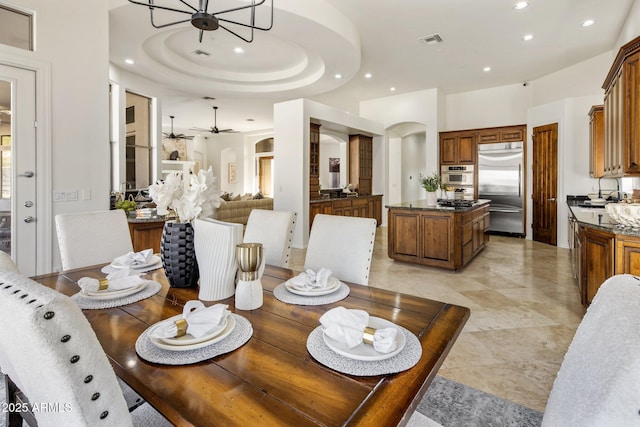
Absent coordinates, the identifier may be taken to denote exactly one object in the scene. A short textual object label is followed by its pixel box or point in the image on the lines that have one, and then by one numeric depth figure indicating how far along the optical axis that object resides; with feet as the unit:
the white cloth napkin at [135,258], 6.22
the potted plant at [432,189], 16.05
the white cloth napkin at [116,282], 4.69
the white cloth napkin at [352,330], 3.13
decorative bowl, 7.98
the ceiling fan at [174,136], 33.78
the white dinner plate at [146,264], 6.11
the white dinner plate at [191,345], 3.19
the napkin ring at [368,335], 3.25
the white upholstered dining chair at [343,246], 6.21
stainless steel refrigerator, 23.12
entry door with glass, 9.62
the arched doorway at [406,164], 31.65
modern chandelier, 5.86
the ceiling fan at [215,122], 30.19
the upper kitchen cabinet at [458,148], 24.71
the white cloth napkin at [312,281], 4.85
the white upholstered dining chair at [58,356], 1.95
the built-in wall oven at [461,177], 24.95
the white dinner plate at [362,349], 3.03
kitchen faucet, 17.23
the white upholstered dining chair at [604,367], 1.51
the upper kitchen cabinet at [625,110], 9.67
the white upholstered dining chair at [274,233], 7.29
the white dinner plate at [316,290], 4.70
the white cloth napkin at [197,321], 3.37
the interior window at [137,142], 19.98
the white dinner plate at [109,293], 4.58
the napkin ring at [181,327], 3.40
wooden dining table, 2.42
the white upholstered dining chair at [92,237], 6.74
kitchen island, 14.42
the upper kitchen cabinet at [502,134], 23.22
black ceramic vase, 4.99
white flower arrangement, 5.06
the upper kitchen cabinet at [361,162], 27.02
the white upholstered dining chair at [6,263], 2.94
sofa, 22.31
